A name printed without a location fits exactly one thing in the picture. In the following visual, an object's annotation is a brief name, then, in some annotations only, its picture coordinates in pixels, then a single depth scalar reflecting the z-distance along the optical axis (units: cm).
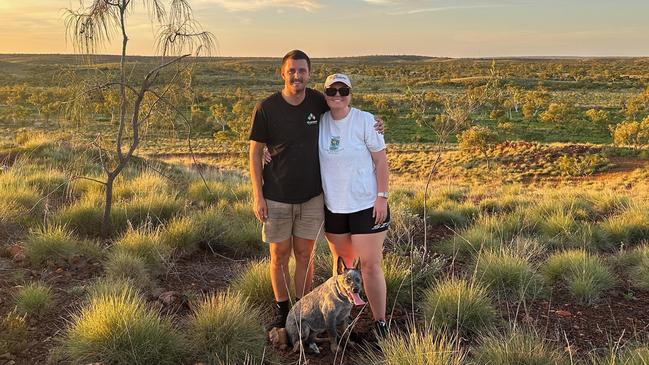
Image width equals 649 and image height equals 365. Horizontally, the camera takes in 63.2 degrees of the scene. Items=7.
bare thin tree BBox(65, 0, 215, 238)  616
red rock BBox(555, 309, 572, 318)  524
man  416
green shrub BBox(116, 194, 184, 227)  802
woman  406
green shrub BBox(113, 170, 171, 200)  927
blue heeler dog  404
